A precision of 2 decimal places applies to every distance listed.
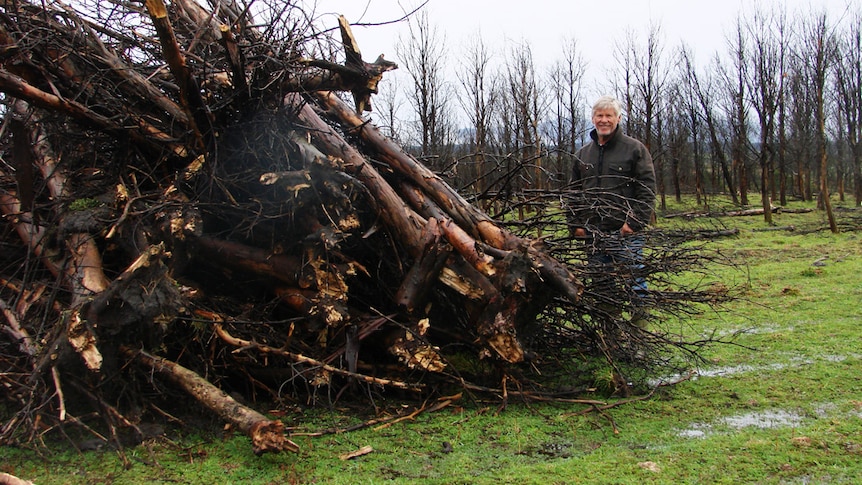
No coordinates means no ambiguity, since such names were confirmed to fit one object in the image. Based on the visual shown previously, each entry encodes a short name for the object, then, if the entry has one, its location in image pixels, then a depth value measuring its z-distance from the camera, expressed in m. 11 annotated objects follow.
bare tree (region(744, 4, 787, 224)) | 23.53
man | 4.62
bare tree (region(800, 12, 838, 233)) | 16.48
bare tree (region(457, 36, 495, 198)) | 20.10
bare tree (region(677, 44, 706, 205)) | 30.11
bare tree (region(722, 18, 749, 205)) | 25.45
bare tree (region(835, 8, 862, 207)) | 28.41
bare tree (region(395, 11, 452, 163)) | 17.76
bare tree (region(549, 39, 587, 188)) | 25.22
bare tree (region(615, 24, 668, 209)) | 24.02
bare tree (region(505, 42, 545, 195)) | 20.75
